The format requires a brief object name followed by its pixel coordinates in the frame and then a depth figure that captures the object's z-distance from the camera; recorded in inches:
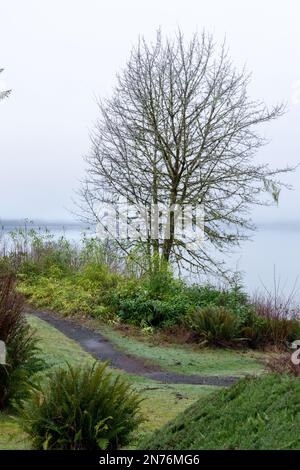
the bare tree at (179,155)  697.6
